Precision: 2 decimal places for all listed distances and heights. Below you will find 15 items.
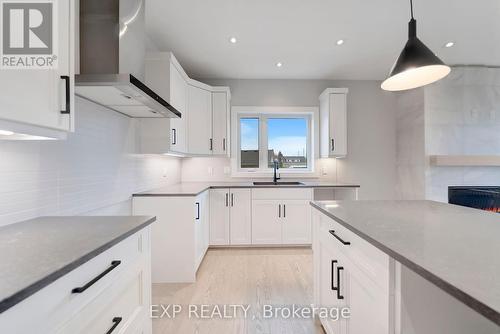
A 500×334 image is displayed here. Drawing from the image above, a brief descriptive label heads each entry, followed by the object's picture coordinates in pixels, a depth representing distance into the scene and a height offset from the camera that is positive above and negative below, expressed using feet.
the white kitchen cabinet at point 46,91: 2.67 +0.96
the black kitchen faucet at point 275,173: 12.25 -0.26
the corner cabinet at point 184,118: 7.79 +2.24
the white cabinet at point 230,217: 10.64 -2.19
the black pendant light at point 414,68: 4.50 +1.98
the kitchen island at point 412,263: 1.97 -0.90
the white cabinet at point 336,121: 11.55 +2.26
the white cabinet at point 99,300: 2.02 -1.44
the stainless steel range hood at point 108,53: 4.26 +2.33
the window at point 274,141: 13.08 +1.49
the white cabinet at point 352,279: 2.87 -1.75
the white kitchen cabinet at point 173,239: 7.69 -2.30
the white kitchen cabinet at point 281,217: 10.69 -2.20
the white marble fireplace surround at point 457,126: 11.27 +1.97
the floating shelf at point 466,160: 10.84 +0.34
